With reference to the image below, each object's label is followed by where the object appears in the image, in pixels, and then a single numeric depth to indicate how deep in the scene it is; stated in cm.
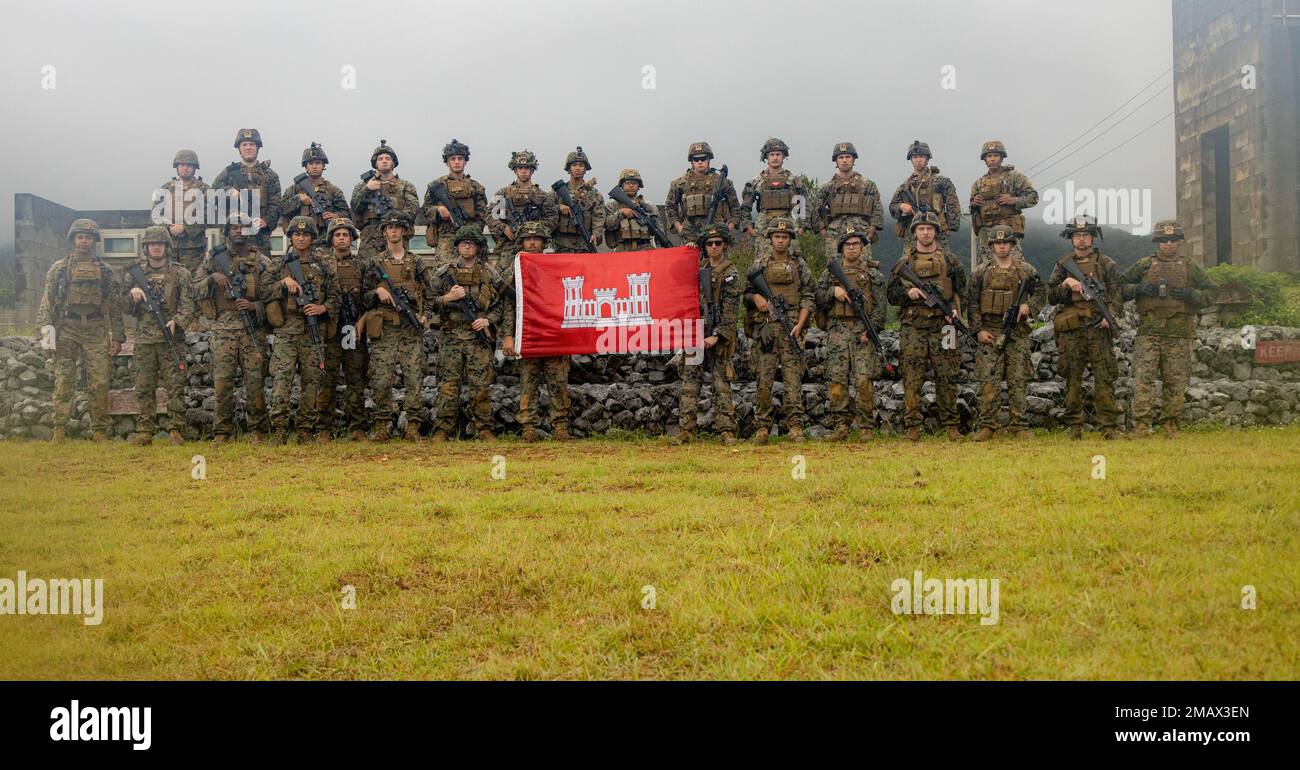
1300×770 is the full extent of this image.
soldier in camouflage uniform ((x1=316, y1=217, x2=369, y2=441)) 1074
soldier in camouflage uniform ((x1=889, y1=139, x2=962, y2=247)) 1170
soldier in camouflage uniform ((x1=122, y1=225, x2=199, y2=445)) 1084
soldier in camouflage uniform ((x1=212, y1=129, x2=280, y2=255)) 1151
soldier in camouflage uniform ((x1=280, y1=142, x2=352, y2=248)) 1155
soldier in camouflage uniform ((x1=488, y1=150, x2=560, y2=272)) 1155
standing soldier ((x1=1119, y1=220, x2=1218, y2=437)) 1022
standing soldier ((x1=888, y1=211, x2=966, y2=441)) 1038
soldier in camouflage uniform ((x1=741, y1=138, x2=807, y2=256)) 1139
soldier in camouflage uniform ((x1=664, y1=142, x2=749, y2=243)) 1159
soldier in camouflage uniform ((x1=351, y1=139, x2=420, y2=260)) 1143
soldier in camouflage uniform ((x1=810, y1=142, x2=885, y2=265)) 1141
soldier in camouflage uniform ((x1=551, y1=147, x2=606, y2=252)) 1194
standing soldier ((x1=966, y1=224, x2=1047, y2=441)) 1023
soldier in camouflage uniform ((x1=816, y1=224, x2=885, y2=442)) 1031
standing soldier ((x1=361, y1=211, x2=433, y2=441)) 1066
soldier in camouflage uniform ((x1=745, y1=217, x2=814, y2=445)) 1031
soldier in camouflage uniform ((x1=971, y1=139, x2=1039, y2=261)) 1133
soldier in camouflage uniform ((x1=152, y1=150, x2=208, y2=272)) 1151
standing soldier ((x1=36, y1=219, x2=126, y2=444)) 1092
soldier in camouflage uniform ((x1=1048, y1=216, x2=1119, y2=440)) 1023
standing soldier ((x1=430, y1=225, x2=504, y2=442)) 1062
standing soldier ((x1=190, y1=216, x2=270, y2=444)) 1061
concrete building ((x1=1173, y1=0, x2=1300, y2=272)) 2098
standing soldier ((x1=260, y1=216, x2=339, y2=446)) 1045
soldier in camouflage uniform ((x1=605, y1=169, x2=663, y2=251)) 1188
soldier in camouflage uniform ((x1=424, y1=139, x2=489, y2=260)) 1134
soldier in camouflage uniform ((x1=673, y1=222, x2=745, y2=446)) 1028
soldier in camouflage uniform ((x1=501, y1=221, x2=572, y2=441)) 1068
